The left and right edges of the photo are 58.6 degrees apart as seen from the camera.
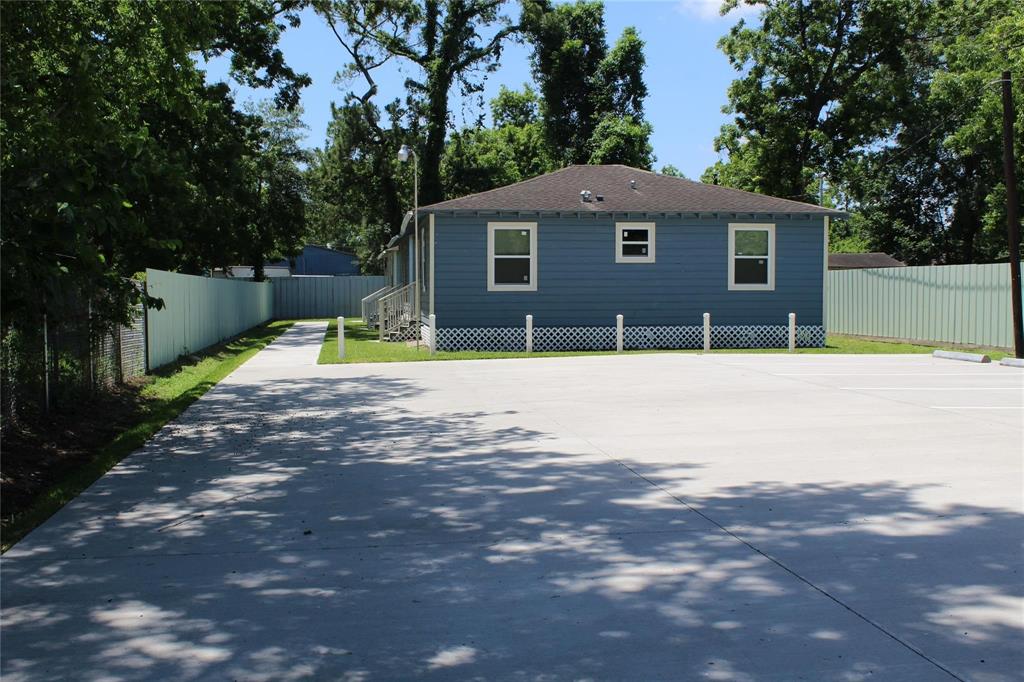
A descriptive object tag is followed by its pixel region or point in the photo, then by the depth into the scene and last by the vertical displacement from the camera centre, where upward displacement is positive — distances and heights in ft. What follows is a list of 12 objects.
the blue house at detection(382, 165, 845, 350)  73.56 +3.83
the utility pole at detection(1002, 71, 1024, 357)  61.41 +7.40
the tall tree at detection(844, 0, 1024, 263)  110.93 +23.40
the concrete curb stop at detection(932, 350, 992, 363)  59.57 -3.09
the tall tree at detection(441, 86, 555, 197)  143.33 +28.14
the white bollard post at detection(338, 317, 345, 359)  63.77 -1.86
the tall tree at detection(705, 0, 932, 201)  118.32 +30.58
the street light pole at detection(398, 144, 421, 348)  74.64 +6.46
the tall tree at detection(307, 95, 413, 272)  133.69 +22.69
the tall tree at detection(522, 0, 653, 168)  149.38 +38.45
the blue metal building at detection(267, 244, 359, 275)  231.09 +13.73
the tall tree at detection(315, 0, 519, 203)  127.13 +37.78
